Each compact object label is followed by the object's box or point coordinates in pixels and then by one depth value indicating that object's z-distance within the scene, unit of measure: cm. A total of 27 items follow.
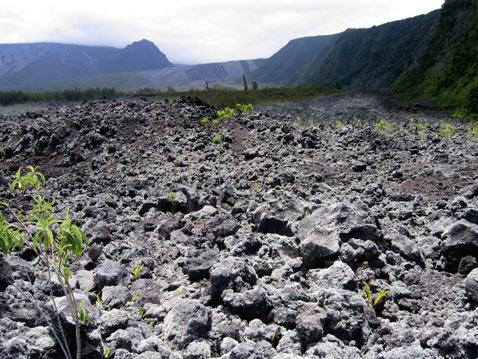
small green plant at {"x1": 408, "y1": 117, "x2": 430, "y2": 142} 1701
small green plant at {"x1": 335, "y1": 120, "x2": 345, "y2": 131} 1804
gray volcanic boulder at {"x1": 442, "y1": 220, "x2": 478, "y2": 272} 665
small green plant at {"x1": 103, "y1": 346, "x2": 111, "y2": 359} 492
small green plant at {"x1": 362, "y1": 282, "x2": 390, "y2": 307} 593
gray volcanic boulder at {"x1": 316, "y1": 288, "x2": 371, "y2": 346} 526
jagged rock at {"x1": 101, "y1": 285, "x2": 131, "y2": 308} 649
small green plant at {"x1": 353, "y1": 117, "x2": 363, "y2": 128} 1908
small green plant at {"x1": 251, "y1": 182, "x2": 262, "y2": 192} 1126
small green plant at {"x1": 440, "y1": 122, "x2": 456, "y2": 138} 1644
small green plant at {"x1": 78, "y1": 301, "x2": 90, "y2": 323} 476
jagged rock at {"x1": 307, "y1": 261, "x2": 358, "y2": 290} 620
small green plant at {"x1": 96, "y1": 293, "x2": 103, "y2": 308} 647
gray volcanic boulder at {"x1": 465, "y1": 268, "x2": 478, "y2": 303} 564
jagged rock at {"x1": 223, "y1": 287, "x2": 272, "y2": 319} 578
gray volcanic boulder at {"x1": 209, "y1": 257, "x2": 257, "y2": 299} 618
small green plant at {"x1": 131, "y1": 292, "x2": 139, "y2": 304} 666
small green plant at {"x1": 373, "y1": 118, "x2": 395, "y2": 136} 1703
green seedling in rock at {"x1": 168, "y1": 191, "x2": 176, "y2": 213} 1054
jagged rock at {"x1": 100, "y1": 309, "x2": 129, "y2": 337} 536
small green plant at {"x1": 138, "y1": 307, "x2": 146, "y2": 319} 624
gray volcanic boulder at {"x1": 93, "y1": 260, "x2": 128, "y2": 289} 710
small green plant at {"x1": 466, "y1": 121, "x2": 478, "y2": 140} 1556
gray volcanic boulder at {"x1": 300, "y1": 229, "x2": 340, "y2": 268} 690
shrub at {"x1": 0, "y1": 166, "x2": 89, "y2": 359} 390
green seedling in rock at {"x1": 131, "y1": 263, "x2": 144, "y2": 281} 744
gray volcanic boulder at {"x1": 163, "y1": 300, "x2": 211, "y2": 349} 535
